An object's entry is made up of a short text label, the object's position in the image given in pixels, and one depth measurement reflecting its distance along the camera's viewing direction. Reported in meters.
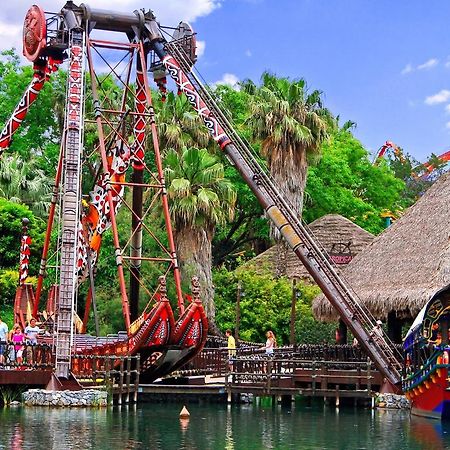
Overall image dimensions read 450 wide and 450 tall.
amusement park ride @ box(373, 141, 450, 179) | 87.69
